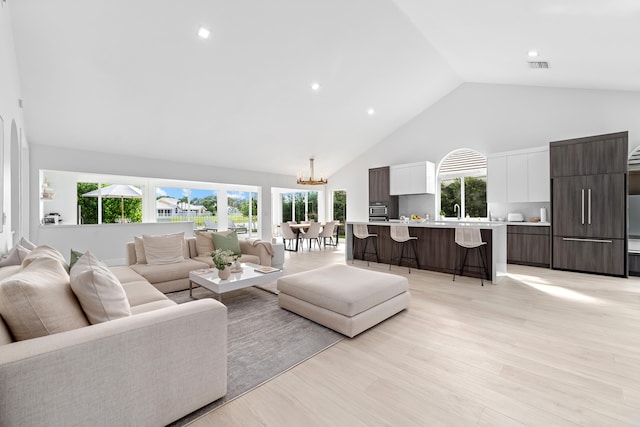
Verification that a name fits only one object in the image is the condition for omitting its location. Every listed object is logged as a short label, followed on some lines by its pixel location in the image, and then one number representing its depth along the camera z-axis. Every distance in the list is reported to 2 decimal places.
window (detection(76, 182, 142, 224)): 6.71
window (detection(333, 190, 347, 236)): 10.46
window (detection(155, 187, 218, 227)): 8.12
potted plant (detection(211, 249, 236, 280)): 3.19
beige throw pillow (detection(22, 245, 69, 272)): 1.96
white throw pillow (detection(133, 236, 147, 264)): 4.08
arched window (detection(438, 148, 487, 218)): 6.89
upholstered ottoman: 2.55
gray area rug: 1.94
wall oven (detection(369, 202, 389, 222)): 8.12
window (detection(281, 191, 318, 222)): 10.97
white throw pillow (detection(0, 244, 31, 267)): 2.40
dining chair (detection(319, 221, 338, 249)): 8.57
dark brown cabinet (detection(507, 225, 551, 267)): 5.38
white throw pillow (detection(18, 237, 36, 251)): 2.99
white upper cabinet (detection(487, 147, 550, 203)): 5.60
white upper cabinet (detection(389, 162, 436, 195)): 7.36
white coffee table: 3.05
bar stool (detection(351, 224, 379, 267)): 5.82
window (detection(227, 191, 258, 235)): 9.55
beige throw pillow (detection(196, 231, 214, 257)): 4.69
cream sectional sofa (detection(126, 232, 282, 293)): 3.76
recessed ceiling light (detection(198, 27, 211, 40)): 3.81
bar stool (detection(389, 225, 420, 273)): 5.13
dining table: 8.23
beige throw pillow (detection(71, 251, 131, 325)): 1.47
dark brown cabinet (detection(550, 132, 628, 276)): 4.58
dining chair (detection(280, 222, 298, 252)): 8.20
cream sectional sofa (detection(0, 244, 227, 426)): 1.12
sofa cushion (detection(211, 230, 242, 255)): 4.64
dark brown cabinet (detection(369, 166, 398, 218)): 8.13
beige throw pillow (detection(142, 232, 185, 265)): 4.04
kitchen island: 4.39
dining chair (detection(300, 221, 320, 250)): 8.12
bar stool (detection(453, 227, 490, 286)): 4.28
